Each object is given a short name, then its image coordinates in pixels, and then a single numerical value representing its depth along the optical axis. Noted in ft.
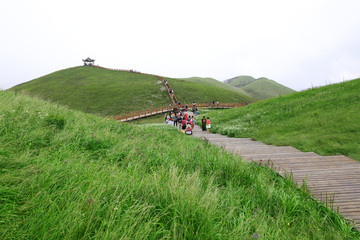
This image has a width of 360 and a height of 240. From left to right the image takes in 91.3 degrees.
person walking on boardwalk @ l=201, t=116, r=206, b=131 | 46.70
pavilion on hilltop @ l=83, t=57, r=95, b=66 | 337.72
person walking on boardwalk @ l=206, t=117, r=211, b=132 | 45.29
